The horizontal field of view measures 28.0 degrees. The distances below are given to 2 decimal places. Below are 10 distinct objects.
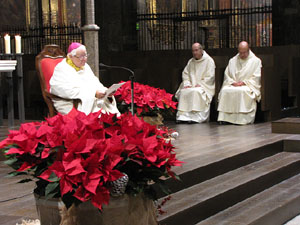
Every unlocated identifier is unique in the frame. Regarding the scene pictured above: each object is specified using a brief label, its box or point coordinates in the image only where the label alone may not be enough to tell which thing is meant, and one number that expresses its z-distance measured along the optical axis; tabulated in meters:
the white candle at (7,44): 6.77
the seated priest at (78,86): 6.68
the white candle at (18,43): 6.67
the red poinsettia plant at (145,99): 7.19
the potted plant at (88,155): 2.64
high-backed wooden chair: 7.01
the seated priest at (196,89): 10.02
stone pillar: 6.65
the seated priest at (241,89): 9.64
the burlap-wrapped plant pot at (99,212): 2.74
